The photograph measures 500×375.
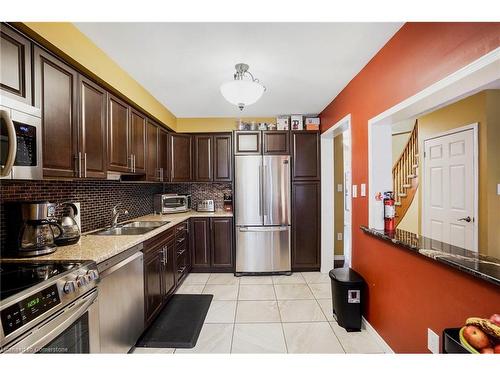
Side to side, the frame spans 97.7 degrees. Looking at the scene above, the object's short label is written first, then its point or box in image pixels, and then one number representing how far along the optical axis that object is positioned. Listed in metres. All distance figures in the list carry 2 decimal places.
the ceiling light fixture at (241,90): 1.84
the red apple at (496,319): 0.84
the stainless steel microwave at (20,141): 1.03
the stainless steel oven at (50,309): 0.91
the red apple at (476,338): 0.81
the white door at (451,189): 2.54
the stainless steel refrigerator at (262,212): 3.41
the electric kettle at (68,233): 1.60
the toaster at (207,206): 3.83
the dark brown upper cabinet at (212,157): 3.70
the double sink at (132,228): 2.34
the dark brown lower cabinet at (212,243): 3.52
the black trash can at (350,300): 2.08
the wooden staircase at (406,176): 3.65
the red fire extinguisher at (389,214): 1.88
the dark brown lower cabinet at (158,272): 2.05
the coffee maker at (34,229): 1.39
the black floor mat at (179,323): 1.96
